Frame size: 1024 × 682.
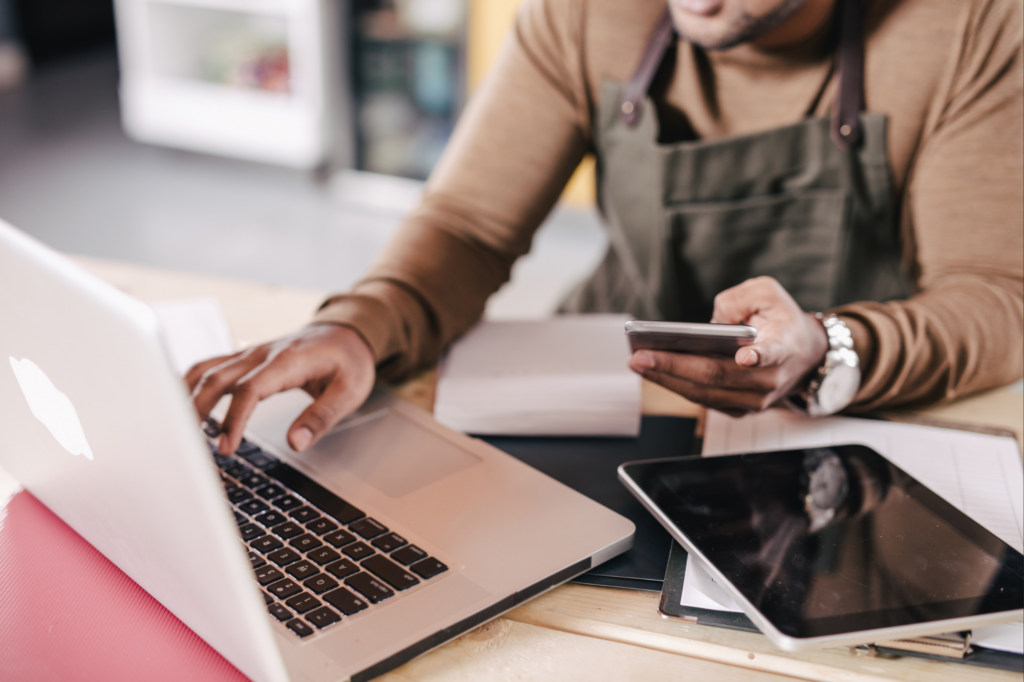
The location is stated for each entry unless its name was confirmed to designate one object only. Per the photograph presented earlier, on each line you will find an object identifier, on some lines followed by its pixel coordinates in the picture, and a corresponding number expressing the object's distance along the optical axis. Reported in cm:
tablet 49
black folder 58
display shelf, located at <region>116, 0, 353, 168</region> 295
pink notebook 48
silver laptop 37
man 76
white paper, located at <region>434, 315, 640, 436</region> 75
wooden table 50
